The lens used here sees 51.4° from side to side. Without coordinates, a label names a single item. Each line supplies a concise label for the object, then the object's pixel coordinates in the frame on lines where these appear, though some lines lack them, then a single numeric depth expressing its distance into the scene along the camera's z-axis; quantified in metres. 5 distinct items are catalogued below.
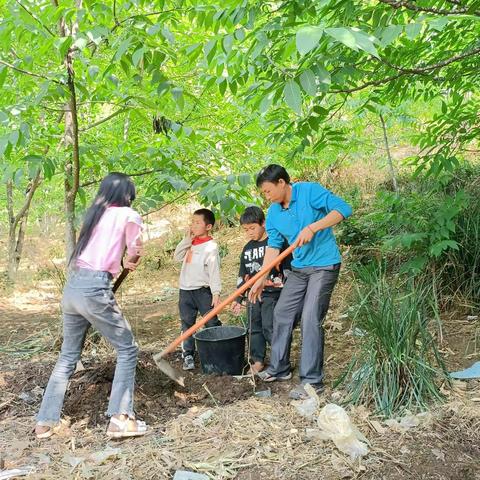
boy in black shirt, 4.35
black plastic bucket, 4.09
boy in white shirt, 4.51
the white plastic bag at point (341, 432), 2.73
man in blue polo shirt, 3.65
